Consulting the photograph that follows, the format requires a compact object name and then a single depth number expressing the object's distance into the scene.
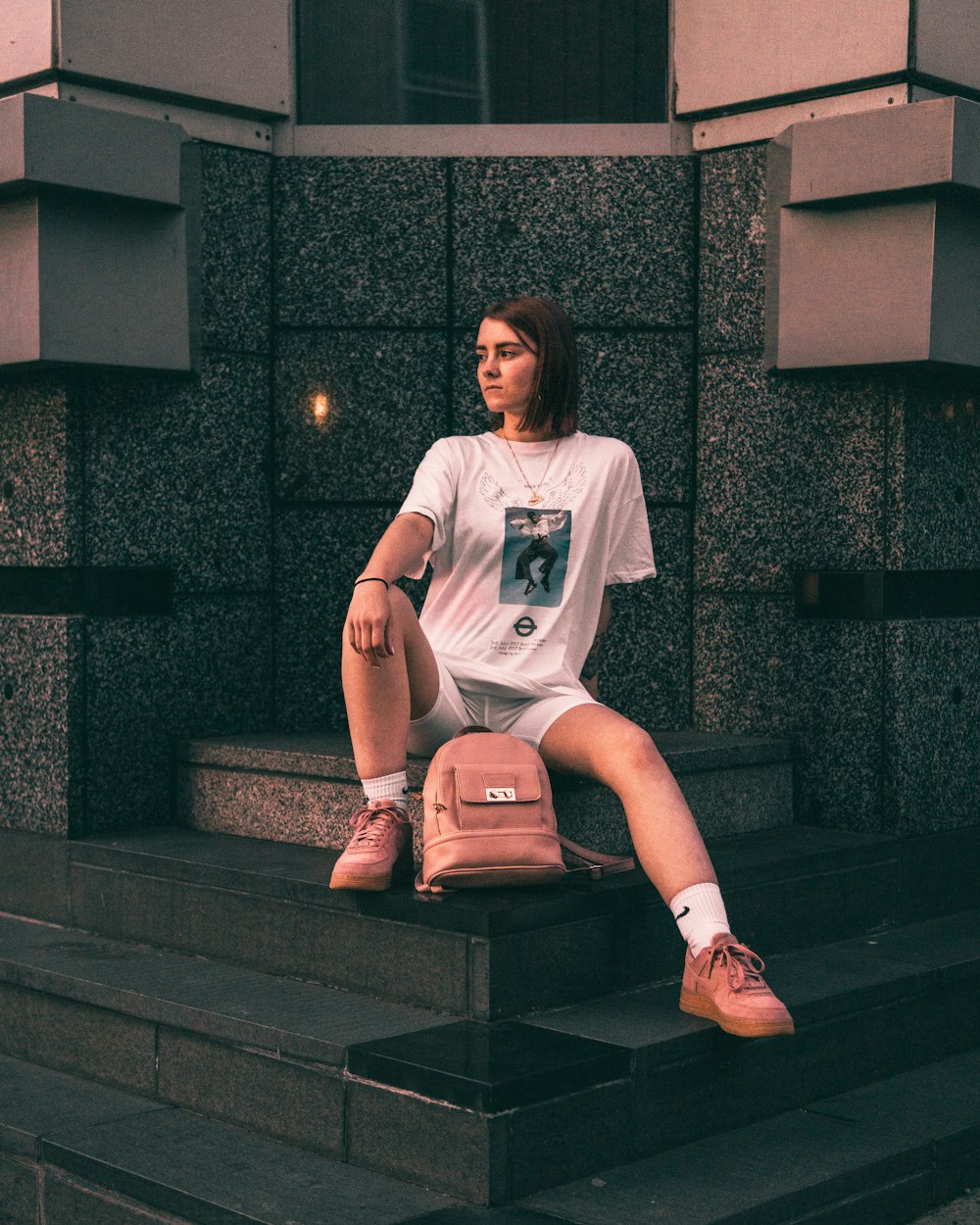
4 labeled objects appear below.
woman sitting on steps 3.65
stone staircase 3.04
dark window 5.16
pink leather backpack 3.50
